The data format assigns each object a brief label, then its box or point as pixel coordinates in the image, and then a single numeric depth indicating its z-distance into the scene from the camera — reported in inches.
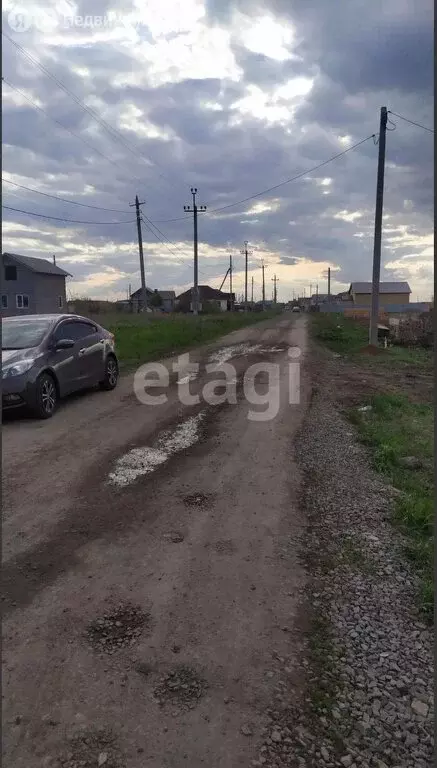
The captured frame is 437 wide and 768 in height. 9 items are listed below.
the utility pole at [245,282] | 2984.7
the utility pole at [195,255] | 1615.2
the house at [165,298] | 3703.0
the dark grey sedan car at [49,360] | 295.2
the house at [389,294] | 3759.8
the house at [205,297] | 3878.0
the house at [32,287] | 1987.0
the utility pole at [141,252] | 1513.3
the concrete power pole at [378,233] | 745.6
